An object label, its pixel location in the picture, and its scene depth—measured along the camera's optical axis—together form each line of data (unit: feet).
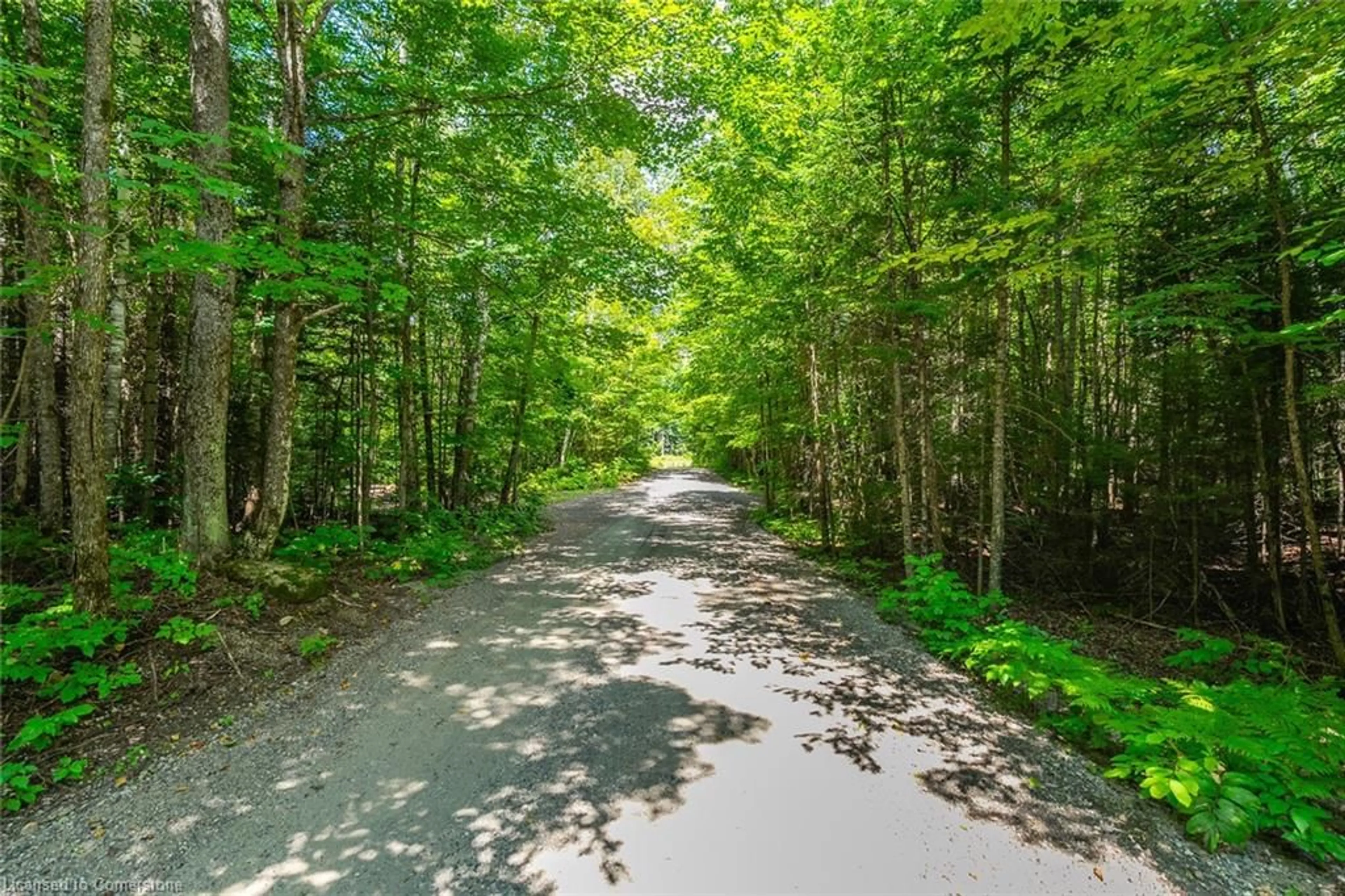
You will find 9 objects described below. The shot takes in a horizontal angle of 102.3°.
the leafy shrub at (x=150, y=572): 15.51
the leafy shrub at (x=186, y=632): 14.37
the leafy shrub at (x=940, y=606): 18.76
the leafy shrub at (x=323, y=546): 22.85
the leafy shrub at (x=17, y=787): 9.60
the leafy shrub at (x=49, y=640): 11.94
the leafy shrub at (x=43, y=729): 10.65
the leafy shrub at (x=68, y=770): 10.35
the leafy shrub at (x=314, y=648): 16.28
